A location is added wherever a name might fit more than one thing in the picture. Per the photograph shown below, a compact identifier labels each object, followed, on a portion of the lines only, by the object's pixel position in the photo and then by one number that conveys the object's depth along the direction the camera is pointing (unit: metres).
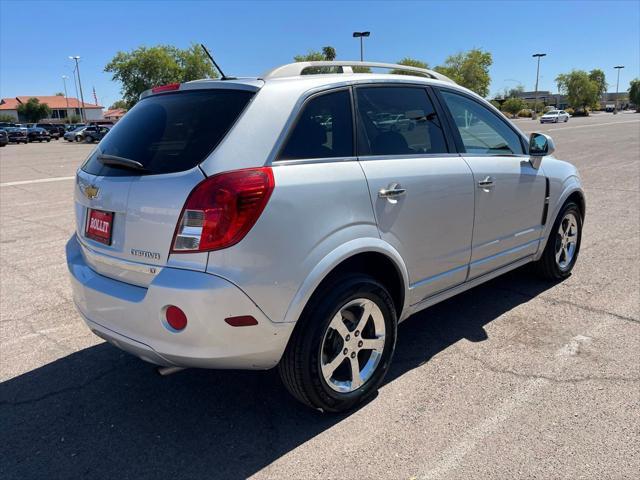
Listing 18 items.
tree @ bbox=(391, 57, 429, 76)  65.59
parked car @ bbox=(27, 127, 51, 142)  49.47
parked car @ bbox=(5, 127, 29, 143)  45.94
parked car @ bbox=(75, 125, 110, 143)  43.68
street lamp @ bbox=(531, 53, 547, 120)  78.31
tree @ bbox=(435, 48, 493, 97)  85.75
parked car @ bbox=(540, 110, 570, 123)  55.97
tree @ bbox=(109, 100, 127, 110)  68.06
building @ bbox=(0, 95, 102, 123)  112.36
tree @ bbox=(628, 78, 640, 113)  122.44
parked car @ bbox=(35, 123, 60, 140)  57.67
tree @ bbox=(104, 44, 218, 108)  63.72
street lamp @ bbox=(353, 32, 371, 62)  42.41
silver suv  2.36
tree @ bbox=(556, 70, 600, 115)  111.00
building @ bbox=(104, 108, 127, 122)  130.31
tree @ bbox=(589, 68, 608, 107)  128.44
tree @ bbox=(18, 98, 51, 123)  98.38
